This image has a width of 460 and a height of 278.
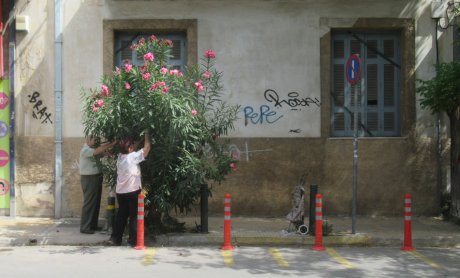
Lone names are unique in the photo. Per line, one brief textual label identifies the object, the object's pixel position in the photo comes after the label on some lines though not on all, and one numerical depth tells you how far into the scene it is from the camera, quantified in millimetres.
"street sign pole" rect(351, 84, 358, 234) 10195
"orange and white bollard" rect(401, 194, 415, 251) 9438
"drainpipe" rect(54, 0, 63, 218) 12344
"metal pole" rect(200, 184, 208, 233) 10359
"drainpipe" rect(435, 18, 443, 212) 12562
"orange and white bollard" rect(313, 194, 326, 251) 9375
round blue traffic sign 10102
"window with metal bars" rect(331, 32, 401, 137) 12922
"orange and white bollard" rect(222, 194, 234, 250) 9329
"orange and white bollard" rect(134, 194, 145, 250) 9164
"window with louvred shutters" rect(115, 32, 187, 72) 12828
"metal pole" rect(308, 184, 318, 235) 10133
